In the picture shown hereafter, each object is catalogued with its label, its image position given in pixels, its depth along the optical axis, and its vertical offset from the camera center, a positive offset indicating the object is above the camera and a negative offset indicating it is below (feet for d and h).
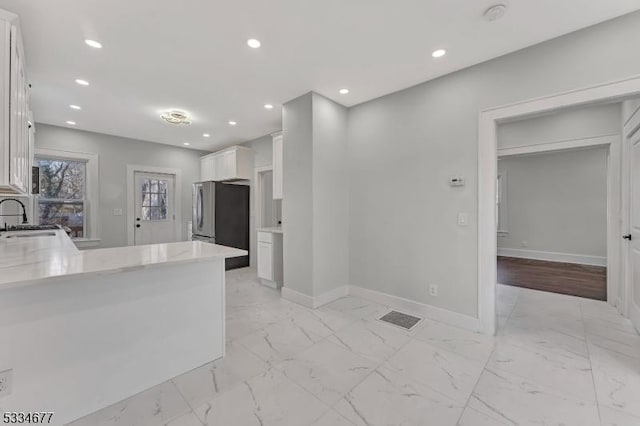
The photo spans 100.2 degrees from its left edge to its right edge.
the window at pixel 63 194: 15.02 +1.13
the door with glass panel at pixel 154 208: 17.93 +0.34
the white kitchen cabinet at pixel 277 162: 13.55 +2.59
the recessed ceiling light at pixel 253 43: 7.51 +4.85
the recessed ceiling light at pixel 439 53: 8.00 +4.83
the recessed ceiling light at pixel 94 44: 7.52 +4.83
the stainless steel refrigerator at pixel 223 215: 16.63 -0.14
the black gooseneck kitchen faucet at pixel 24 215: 12.54 -0.09
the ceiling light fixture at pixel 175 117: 12.45 +4.53
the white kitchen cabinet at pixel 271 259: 13.12 -2.32
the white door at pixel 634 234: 8.36 -0.70
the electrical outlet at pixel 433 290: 9.62 -2.81
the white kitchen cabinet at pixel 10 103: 5.08 +2.19
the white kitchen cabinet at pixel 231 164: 17.29 +3.28
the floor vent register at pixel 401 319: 9.13 -3.82
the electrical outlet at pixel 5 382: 4.41 -2.80
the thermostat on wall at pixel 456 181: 8.97 +1.08
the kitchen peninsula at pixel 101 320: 4.56 -2.19
